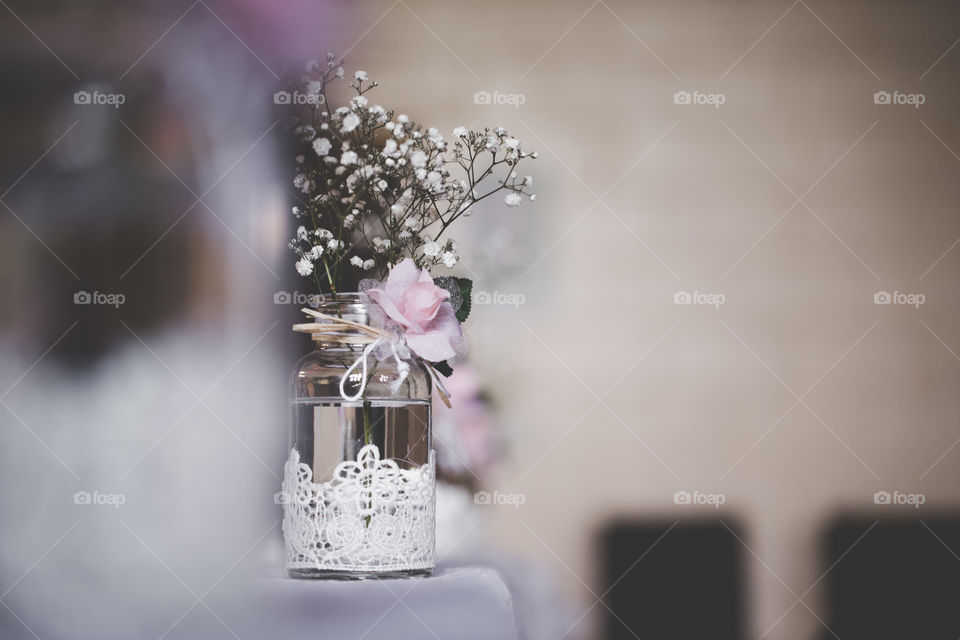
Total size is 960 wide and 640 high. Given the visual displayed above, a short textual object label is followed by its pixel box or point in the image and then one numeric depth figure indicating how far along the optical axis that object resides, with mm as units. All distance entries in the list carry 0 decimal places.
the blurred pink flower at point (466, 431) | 1179
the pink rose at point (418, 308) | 1027
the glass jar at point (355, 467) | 1027
